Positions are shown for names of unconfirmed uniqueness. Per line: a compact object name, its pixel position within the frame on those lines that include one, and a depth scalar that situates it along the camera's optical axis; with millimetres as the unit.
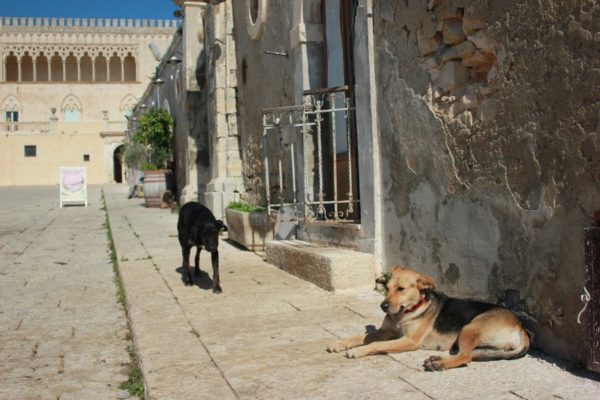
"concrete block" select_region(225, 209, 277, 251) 8820
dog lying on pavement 3586
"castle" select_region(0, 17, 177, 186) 59469
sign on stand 21859
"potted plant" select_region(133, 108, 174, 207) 18844
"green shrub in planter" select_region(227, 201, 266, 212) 9666
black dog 6270
